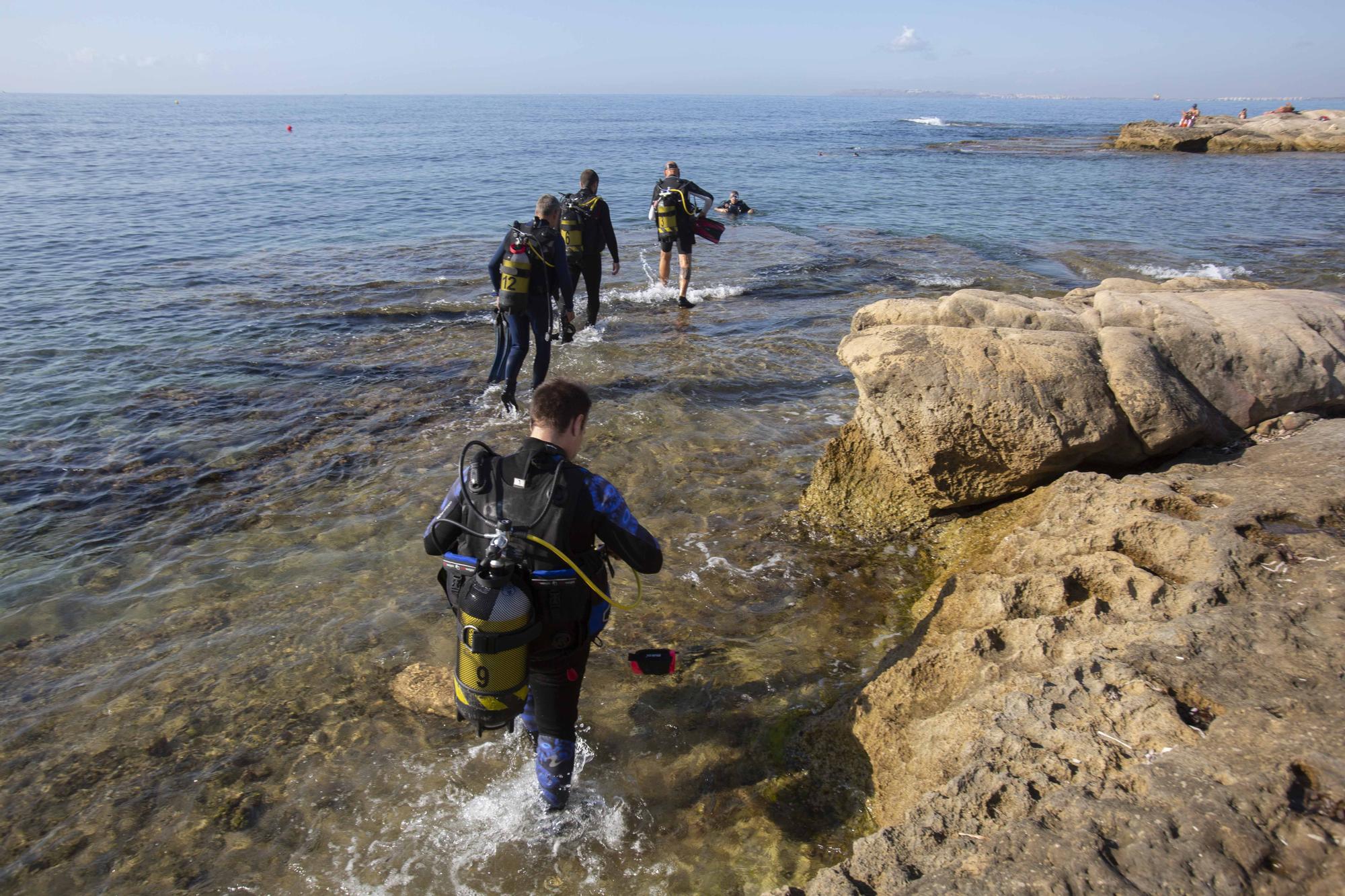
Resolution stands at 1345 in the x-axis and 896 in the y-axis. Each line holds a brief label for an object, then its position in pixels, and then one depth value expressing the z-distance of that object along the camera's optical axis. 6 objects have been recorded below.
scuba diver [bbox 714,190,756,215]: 20.19
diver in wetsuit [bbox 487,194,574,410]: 7.28
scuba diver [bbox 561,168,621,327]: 9.73
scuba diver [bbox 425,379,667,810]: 2.83
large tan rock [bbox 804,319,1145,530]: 4.65
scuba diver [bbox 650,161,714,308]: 11.34
